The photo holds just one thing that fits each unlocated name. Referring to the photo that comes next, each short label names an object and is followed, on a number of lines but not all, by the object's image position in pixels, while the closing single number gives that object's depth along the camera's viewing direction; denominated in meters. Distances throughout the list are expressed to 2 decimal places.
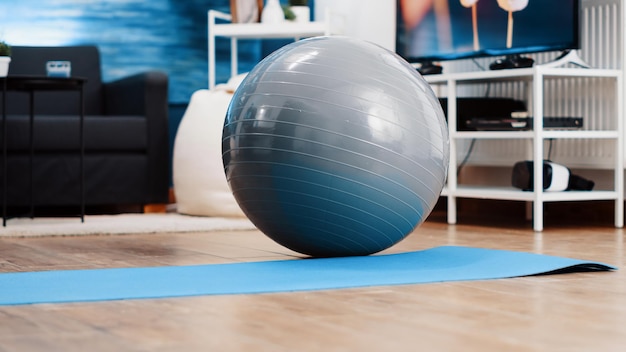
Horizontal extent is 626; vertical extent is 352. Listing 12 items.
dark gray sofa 4.38
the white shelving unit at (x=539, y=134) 3.69
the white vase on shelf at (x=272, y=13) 5.11
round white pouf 4.20
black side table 3.72
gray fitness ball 2.22
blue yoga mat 1.90
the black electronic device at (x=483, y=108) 4.24
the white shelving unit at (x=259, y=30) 5.01
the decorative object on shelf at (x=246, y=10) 5.17
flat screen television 3.83
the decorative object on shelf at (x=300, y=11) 5.21
